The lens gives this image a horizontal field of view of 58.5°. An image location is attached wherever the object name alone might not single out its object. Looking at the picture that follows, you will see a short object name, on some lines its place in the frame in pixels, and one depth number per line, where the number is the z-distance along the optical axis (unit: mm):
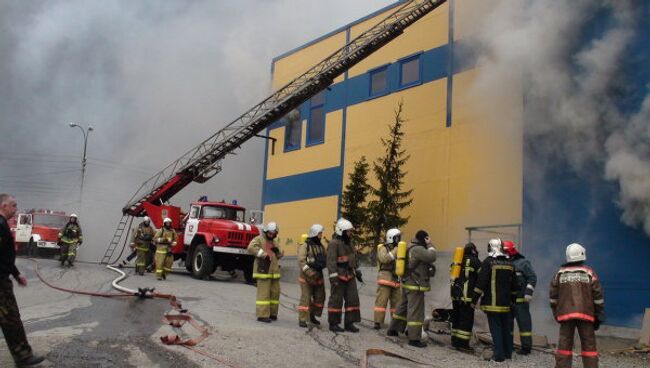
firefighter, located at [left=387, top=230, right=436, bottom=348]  7344
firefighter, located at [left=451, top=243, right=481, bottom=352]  7289
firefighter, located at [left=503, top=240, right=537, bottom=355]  7551
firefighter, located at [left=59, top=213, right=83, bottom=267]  15797
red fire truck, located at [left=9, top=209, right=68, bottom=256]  21078
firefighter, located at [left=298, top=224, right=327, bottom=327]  8086
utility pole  27394
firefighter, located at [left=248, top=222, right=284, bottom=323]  8188
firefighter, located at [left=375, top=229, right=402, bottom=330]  8398
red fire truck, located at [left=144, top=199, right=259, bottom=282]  14188
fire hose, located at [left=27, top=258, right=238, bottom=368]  5734
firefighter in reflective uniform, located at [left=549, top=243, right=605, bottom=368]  5770
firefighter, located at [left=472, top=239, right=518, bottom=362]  6863
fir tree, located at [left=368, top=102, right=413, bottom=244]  16578
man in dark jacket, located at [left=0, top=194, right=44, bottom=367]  4611
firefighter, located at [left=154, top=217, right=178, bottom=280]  13203
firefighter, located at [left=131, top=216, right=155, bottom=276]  14406
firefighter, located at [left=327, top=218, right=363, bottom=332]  7867
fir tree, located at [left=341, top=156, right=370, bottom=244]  17219
